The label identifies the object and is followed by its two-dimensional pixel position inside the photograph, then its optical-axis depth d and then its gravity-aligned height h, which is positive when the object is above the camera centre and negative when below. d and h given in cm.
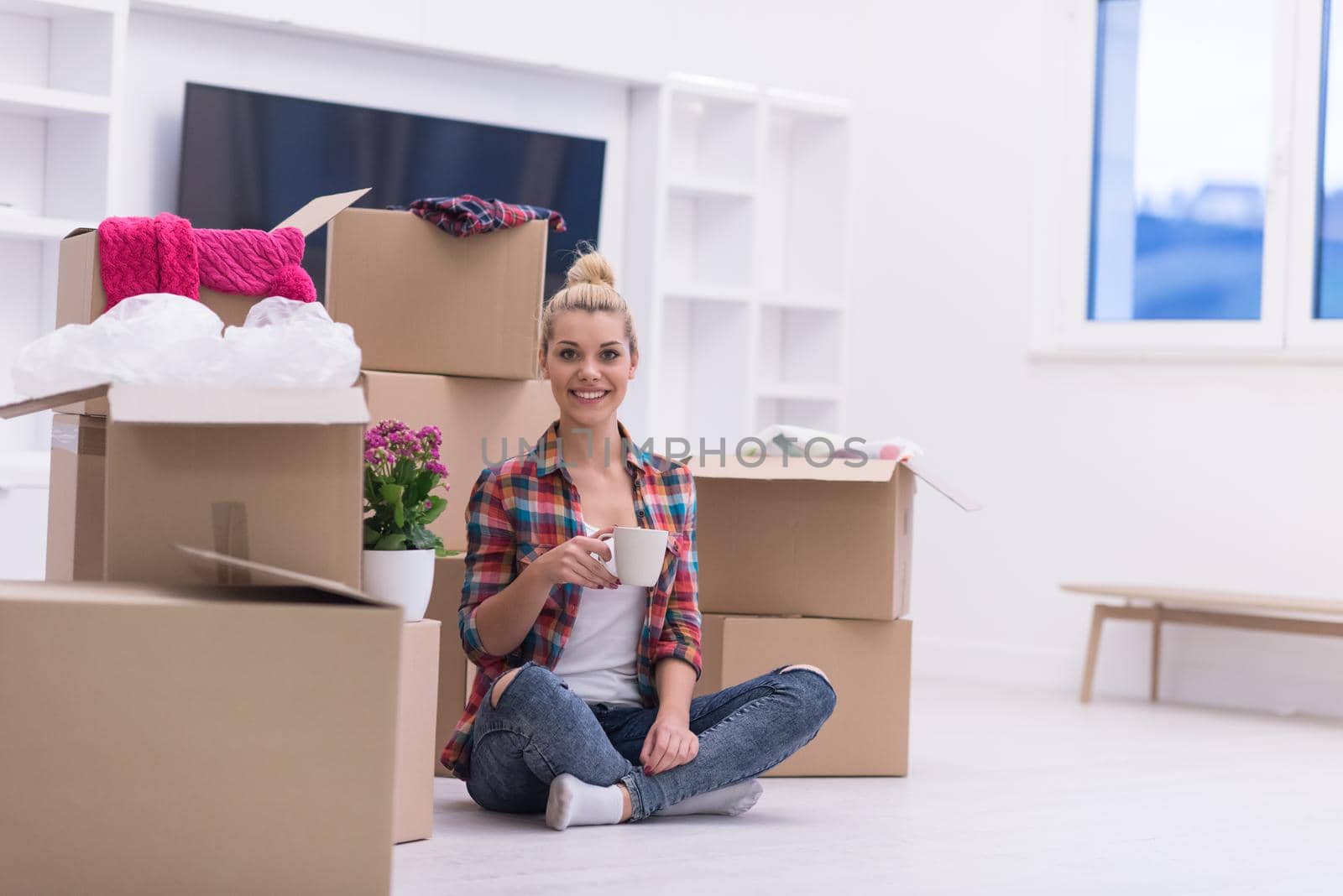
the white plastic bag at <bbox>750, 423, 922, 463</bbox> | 282 +4
